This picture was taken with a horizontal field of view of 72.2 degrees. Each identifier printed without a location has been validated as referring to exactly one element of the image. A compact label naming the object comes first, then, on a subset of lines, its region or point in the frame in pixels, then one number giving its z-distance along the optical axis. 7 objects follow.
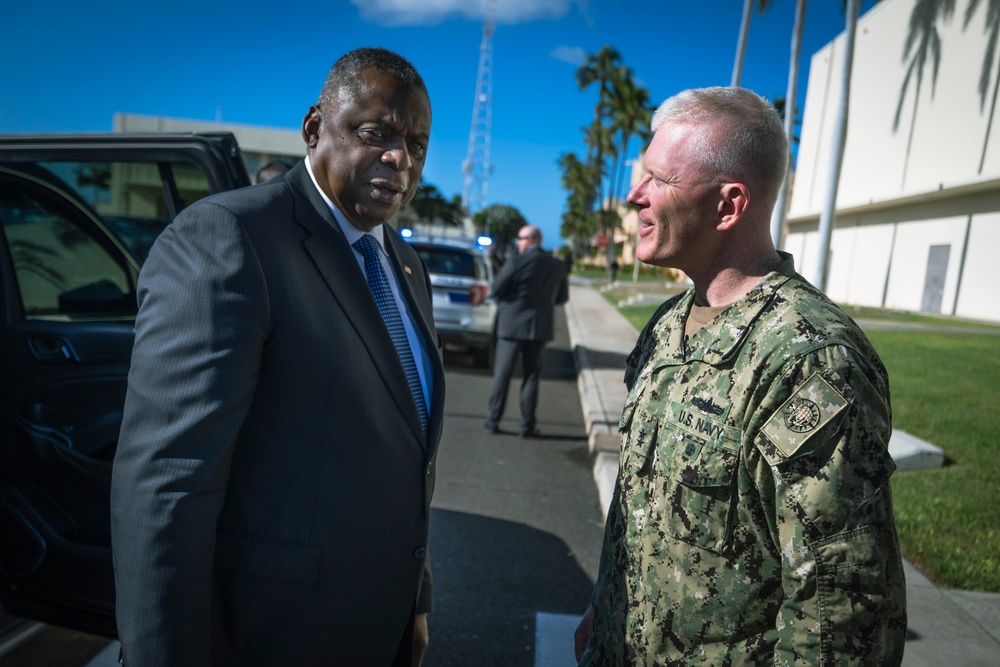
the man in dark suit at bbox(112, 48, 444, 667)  1.36
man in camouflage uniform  1.32
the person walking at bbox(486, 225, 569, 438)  7.29
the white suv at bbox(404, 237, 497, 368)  10.52
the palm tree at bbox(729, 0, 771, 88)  12.18
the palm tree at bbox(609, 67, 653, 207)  53.16
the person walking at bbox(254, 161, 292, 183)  5.08
